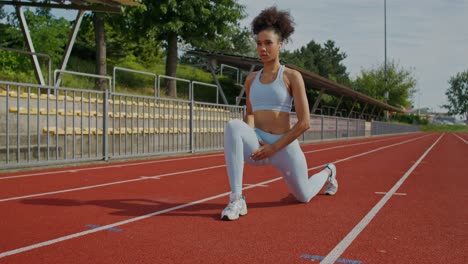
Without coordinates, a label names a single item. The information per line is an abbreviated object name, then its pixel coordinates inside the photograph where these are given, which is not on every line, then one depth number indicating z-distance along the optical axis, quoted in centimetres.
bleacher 812
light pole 6159
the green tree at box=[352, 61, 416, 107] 7694
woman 395
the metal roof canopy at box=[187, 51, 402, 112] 2419
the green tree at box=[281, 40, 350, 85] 7069
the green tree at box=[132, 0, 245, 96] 2283
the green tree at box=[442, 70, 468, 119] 14600
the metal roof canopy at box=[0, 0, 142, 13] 1039
